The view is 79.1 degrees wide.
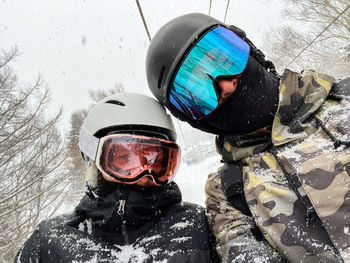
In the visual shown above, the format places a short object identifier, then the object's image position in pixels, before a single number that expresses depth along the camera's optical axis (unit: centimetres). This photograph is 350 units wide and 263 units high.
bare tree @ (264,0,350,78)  1074
